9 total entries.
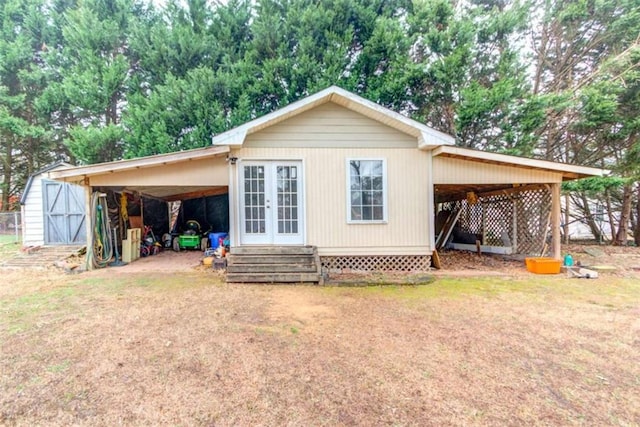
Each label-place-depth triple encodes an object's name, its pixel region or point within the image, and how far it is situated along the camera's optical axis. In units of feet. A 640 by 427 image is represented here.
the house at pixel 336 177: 21.97
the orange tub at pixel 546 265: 21.62
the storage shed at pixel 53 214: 31.07
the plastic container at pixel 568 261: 22.24
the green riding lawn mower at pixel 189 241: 34.94
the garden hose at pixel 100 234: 24.31
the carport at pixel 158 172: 21.66
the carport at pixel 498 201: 22.65
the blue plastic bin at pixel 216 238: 31.42
